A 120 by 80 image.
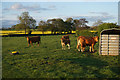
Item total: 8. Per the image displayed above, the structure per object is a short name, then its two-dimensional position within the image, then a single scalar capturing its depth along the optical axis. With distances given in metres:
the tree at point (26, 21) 63.01
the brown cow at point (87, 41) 14.48
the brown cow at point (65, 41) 16.86
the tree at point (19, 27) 61.62
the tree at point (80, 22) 80.51
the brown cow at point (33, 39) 20.53
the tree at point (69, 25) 71.11
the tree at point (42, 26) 64.59
